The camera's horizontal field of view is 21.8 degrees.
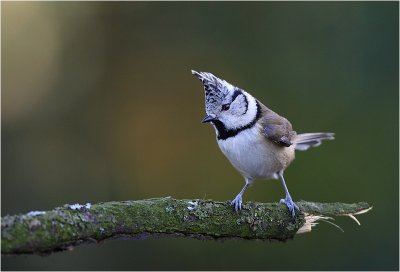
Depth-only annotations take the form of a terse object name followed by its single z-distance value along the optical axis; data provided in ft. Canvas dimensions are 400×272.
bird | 23.48
